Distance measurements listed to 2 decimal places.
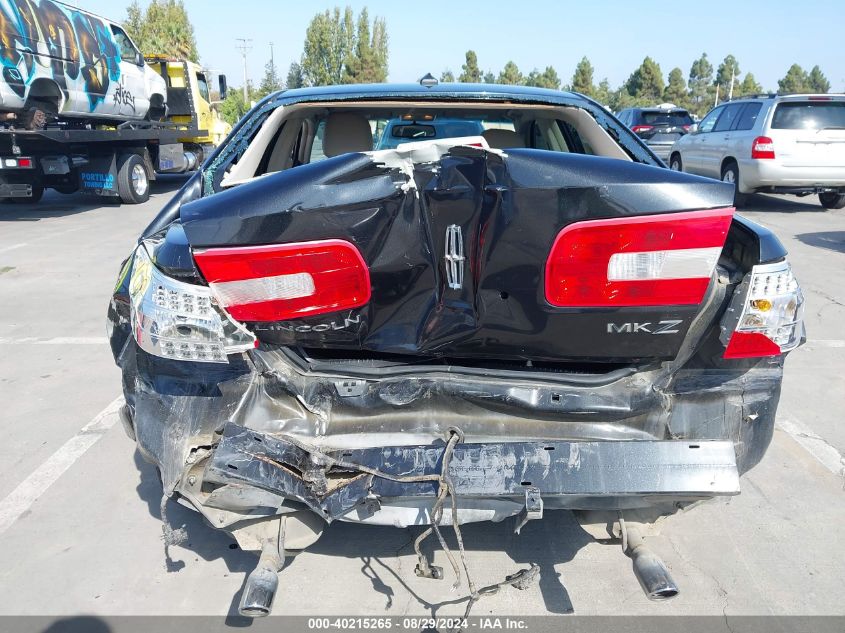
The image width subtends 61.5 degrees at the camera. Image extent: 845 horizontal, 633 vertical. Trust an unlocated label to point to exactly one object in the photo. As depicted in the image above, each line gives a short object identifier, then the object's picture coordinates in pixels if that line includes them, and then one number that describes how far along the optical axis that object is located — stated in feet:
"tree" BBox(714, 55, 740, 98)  279.08
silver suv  34.37
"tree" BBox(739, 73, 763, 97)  258.78
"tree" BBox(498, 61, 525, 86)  231.91
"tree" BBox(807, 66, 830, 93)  283.51
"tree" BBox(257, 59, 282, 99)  222.60
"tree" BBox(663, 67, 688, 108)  219.82
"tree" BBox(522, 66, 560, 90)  240.44
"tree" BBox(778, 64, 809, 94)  263.29
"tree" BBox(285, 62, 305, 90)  213.05
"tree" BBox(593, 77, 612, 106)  229.45
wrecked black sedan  6.54
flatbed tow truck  34.65
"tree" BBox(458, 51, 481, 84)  230.89
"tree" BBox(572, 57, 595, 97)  218.18
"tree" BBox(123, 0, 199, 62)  136.05
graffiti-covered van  30.63
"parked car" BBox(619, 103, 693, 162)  56.95
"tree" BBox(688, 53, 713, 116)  279.08
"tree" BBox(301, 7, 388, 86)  195.83
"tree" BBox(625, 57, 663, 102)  212.23
